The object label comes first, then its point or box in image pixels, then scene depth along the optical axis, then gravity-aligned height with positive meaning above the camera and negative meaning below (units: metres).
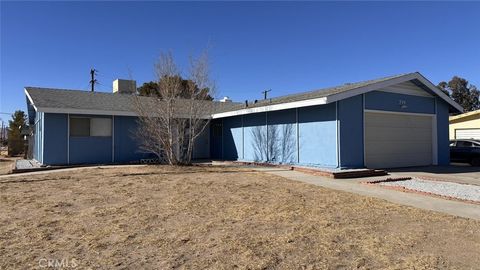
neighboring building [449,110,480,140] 26.87 +1.47
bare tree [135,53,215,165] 16.31 +1.60
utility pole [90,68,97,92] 44.78 +7.99
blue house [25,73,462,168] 15.62 +0.92
